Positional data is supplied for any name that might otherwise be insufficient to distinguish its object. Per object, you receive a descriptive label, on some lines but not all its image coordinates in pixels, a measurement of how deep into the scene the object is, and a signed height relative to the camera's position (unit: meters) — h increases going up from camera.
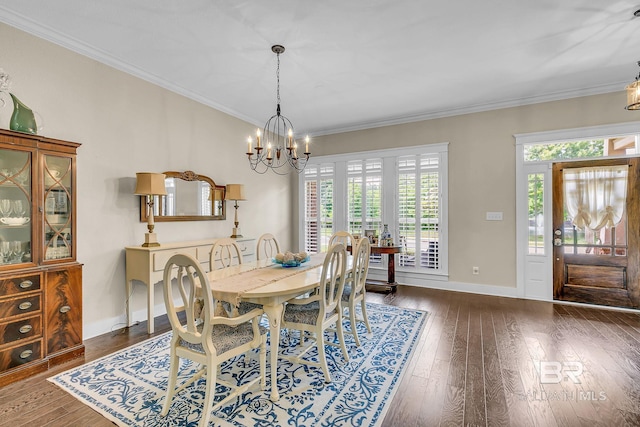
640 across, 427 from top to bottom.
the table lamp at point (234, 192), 4.61 +0.33
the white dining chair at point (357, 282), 2.86 -0.68
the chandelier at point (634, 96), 2.48 +0.95
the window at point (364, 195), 5.57 +0.33
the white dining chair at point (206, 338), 1.80 -0.81
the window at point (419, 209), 5.11 +0.06
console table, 3.27 -0.55
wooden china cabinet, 2.35 -0.35
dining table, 2.10 -0.54
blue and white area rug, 1.91 -1.27
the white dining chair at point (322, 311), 2.36 -0.81
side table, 4.93 -0.87
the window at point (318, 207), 6.01 +0.13
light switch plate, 4.67 -0.06
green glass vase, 2.45 +0.78
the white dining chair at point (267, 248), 3.77 -0.60
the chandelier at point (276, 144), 5.49 +1.37
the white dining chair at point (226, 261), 2.62 -0.60
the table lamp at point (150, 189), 3.33 +0.27
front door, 3.96 -0.27
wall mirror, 3.83 +0.19
